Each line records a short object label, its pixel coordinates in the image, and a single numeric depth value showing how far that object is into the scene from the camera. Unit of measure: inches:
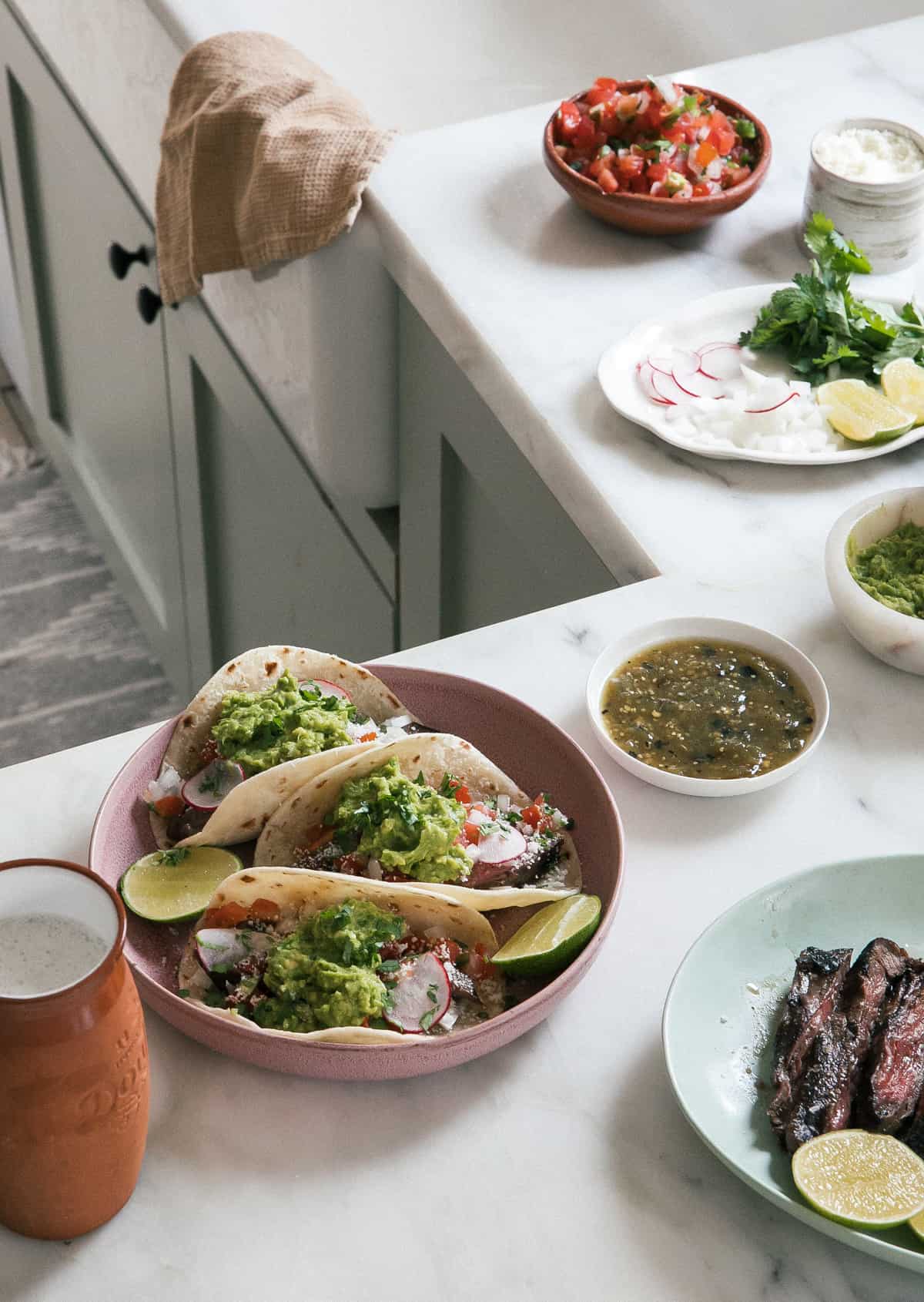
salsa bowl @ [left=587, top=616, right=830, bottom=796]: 45.0
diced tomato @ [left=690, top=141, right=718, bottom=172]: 68.1
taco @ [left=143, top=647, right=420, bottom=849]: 41.6
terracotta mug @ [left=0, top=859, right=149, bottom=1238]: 30.1
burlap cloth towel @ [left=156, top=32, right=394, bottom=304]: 69.9
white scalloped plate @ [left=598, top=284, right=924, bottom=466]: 57.6
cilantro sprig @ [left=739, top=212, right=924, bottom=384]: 61.6
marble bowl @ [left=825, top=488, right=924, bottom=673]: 49.3
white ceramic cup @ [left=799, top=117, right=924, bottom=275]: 65.9
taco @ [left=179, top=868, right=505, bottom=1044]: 36.8
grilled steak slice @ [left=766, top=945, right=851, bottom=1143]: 36.1
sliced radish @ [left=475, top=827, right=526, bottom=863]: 40.9
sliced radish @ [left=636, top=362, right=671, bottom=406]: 60.6
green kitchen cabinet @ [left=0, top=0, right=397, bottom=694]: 85.0
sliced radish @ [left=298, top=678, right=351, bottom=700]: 45.5
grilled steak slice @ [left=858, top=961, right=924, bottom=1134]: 35.2
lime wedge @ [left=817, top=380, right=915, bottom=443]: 57.9
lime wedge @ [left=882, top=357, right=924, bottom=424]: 59.0
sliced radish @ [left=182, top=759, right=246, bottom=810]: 42.8
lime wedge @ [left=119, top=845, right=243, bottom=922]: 39.7
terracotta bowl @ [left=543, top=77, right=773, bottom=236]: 67.0
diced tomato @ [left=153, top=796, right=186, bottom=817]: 42.7
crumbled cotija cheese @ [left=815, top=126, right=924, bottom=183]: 67.8
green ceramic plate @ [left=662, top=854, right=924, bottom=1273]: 34.8
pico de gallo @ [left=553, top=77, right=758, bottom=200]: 67.9
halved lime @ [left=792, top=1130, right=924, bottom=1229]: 33.2
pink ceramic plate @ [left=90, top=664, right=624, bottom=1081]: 35.9
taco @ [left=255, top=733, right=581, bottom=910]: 40.0
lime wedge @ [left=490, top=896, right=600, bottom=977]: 38.2
